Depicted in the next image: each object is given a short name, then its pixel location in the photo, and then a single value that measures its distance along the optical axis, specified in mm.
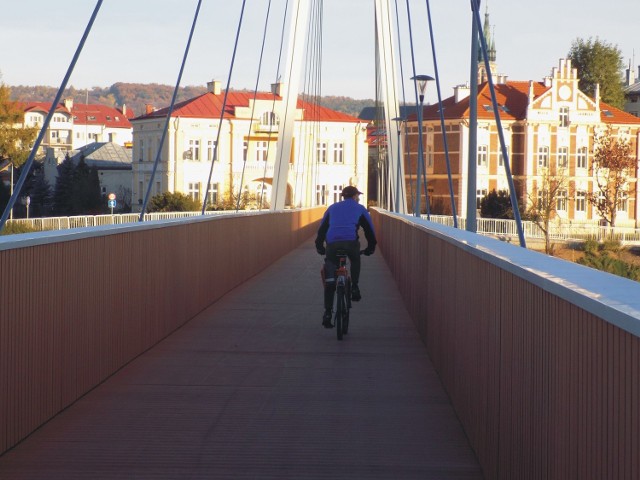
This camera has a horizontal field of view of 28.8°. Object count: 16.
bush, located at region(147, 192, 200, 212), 68438
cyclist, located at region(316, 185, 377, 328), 12727
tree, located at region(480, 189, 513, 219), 78000
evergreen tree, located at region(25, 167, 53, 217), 93656
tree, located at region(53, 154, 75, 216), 91438
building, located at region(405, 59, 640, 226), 88375
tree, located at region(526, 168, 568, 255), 79188
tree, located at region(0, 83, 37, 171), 76750
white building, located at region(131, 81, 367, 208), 85188
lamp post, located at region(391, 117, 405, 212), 32969
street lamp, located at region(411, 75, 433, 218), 24016
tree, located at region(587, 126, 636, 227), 87875
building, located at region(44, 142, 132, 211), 103438
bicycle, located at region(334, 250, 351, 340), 11914
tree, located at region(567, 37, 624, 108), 114812
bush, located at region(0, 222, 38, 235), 37178
